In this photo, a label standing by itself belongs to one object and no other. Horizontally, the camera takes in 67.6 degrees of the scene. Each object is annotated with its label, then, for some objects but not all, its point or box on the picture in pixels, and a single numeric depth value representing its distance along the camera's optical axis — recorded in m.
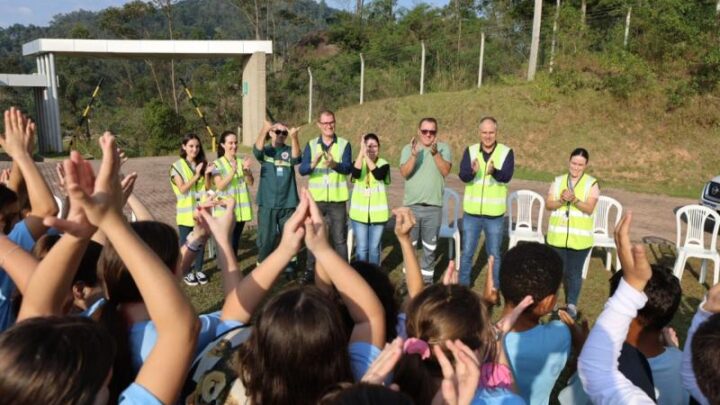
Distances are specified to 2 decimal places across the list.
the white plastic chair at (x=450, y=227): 6.60
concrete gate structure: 21.38
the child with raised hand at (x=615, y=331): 1.66
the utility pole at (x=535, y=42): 17.41
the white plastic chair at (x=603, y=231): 6.30
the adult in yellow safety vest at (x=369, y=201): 5.78
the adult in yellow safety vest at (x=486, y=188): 5.50
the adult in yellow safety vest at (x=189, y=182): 5.88
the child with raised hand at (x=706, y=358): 1.39
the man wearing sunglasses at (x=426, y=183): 5.67
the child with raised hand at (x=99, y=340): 1.26
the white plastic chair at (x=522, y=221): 6.45
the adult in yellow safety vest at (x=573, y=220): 5.08
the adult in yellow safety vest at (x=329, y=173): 5.92
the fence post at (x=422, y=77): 19.55
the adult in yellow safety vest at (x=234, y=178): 6.05
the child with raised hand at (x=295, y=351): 1.49
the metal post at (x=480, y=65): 17.88
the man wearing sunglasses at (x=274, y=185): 6.08
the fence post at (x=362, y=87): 20.41
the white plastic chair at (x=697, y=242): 5.90
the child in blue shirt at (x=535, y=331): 2.25
